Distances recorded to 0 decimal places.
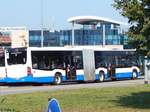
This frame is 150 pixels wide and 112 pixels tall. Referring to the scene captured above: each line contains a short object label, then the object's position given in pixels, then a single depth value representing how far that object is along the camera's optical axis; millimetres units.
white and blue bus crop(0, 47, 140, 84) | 41969
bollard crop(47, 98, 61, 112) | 8312
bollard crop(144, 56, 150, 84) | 40531
